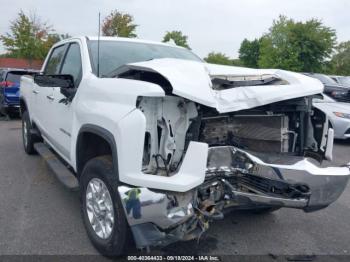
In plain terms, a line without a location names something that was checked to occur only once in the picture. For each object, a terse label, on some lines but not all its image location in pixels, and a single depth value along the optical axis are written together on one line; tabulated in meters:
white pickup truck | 2.66
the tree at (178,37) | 46.76
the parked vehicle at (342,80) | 14.73
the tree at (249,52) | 66.08
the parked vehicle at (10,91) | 11.63
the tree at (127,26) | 25.14
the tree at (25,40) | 29.36
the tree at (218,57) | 64.25
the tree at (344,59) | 57.88
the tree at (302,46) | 26.66
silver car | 8.73
